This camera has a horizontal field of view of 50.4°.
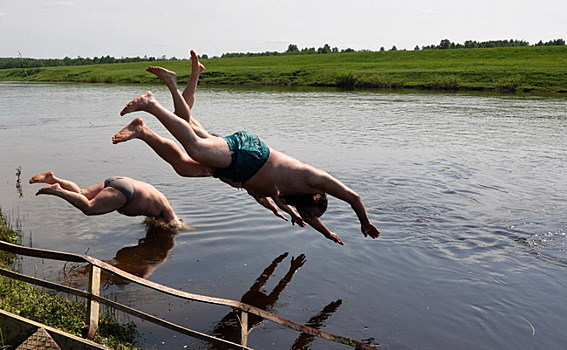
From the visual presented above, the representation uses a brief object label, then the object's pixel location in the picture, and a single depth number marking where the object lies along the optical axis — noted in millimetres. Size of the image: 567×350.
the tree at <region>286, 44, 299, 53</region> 124438
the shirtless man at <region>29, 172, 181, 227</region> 9203
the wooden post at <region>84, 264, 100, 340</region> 5539
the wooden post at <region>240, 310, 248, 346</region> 5387
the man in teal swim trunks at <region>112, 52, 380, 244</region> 6840
